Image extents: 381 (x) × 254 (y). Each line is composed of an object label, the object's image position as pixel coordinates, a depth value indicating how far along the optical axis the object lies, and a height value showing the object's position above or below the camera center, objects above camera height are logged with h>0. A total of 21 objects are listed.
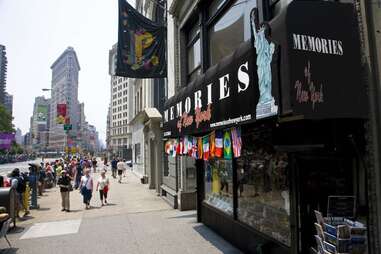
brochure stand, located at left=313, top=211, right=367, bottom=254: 3.74 -0.96
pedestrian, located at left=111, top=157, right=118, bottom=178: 31.82 -1.16
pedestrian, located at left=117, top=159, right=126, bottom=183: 26.57 -0.99
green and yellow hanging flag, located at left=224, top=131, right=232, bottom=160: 6.14 +0.14
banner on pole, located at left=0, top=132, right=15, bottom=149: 31.97 +1.67
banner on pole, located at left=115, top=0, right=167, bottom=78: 13.08 +4.35
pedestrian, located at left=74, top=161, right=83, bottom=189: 22.80 -1.35
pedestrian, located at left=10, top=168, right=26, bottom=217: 12.05 -1.06
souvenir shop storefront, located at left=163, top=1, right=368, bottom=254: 3.72 +0.36
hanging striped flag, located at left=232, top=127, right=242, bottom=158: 5.67 +0.20
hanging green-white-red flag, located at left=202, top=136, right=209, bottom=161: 7.28 +0.15
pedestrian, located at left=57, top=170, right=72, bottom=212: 13.42 -1.36
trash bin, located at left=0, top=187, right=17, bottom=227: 9.74 -1.20
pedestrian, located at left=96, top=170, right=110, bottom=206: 14.53 -1.29
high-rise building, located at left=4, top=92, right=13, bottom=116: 152.31 +26.34
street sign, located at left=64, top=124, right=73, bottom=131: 31.67 +2.76
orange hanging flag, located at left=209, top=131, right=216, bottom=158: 6.85 +0.21
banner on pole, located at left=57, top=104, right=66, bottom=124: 30.23 +3.90
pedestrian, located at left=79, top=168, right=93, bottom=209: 13.84 -1.30
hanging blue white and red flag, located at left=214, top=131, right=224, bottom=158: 6.49 +0.18
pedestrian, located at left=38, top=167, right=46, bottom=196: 18.99 -1.39
